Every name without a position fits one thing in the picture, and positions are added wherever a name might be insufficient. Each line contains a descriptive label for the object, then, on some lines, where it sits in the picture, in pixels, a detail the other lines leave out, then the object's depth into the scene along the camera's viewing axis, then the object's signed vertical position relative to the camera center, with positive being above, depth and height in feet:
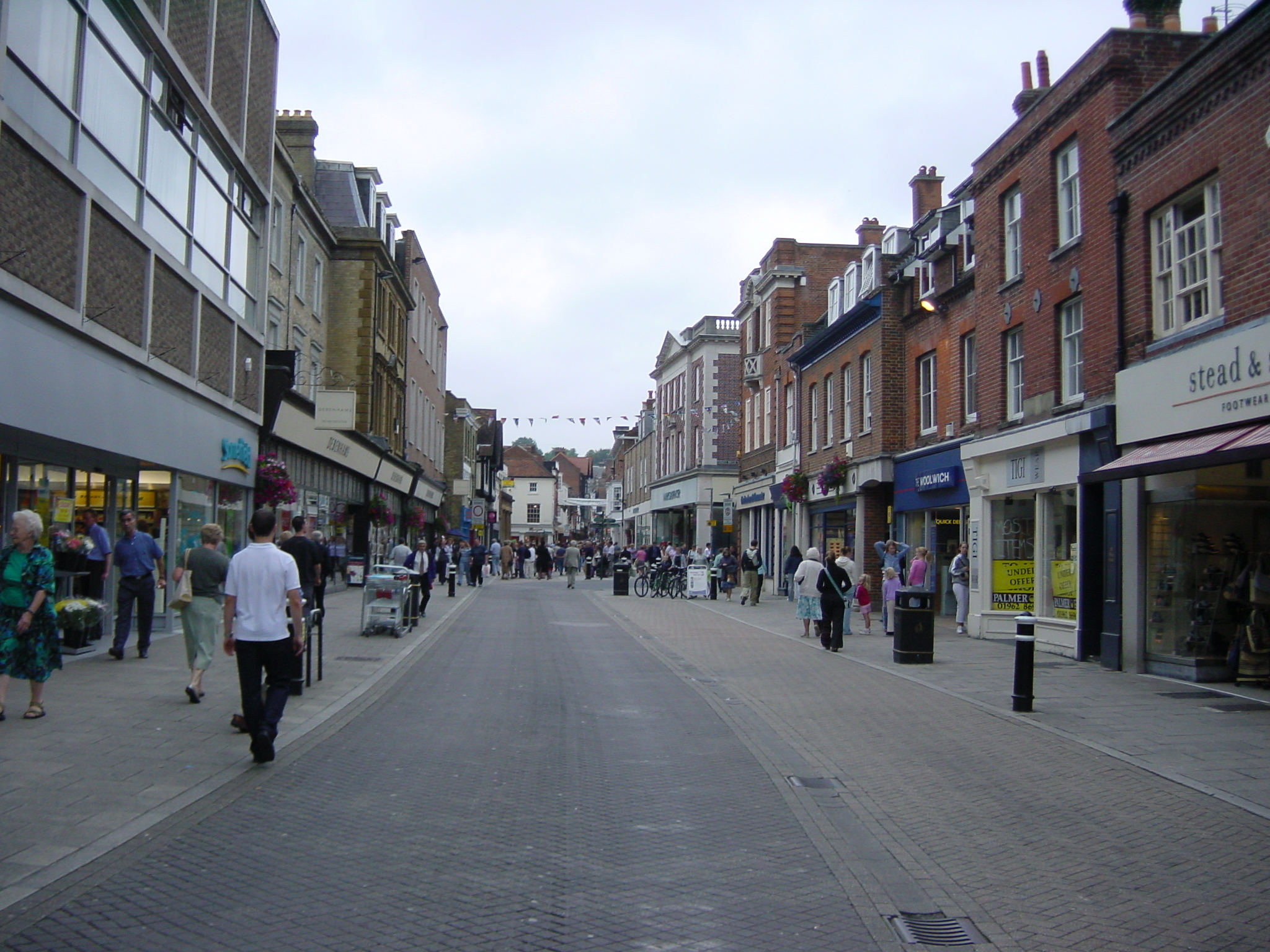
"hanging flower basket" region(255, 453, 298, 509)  71.61 +3.60
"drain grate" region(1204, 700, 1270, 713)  37.11 -5.23
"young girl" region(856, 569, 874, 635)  70.16 -3.33
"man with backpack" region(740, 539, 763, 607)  96.07 -2.52
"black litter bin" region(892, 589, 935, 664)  50.88 -3.77
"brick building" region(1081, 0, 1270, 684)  40.27 +7.16
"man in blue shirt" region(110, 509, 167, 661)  42.60 -1.47
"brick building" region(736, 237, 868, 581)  120.06 +21.51
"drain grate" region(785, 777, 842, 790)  25.27 -5.42
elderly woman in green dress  27.25 -1.67
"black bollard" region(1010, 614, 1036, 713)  35.76 -3.63
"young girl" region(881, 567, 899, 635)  64.03 -2.52
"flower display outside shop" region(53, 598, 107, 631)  35.32 -2.45
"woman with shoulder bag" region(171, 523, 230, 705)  34.45 -1.92
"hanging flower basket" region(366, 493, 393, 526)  117.39 +3.11
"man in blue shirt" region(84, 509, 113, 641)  43.91 -0.90
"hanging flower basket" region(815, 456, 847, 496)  95.14 +6.08
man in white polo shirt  25.27 -2.04
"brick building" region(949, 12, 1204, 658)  52.34 +11.52
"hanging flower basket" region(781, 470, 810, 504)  107.04 +5.78
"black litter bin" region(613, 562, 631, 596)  113.70 -3.50
